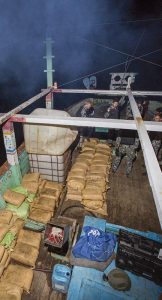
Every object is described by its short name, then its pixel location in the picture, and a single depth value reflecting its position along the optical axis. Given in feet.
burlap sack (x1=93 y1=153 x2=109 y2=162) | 26.29
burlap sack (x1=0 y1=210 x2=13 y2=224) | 17.60
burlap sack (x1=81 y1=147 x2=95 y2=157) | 27.50
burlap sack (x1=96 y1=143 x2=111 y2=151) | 29.00
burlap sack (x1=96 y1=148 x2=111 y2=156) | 27.66
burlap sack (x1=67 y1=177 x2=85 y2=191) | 22.03
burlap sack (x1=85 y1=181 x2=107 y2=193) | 21.78
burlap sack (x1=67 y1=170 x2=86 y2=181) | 23.04
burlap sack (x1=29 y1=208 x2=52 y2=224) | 19.10
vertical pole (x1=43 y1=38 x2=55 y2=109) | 25.83
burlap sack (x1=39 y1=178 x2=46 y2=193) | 22.45
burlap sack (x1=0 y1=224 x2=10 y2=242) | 16.51
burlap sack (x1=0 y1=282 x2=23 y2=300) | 13.93
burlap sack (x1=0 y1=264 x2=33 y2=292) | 14.82
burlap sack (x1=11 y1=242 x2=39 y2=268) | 16.11
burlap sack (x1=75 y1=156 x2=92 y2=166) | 25.32
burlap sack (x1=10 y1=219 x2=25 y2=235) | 17.60
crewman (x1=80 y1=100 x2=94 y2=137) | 30.17
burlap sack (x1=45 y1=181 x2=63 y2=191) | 22.42
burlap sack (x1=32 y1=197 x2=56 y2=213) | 20.07
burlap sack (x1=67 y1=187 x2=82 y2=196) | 22.22
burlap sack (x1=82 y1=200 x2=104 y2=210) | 20.86
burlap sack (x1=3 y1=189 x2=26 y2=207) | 19.15
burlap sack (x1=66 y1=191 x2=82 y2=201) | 22.21
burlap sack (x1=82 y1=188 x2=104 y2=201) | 20.98
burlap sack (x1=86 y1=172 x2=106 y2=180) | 23.21
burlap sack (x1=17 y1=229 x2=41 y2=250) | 17.03
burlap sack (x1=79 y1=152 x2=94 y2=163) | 26.37
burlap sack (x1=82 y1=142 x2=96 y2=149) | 28.94
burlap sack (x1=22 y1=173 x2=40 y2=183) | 21.85
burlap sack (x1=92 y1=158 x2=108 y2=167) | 25.21
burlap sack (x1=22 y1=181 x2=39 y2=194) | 21.07
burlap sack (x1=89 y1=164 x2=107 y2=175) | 24.06
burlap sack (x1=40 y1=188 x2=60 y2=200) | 21.21
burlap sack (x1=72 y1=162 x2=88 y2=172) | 23.95
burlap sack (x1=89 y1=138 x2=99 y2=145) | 30.13
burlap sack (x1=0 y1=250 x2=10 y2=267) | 15.73
